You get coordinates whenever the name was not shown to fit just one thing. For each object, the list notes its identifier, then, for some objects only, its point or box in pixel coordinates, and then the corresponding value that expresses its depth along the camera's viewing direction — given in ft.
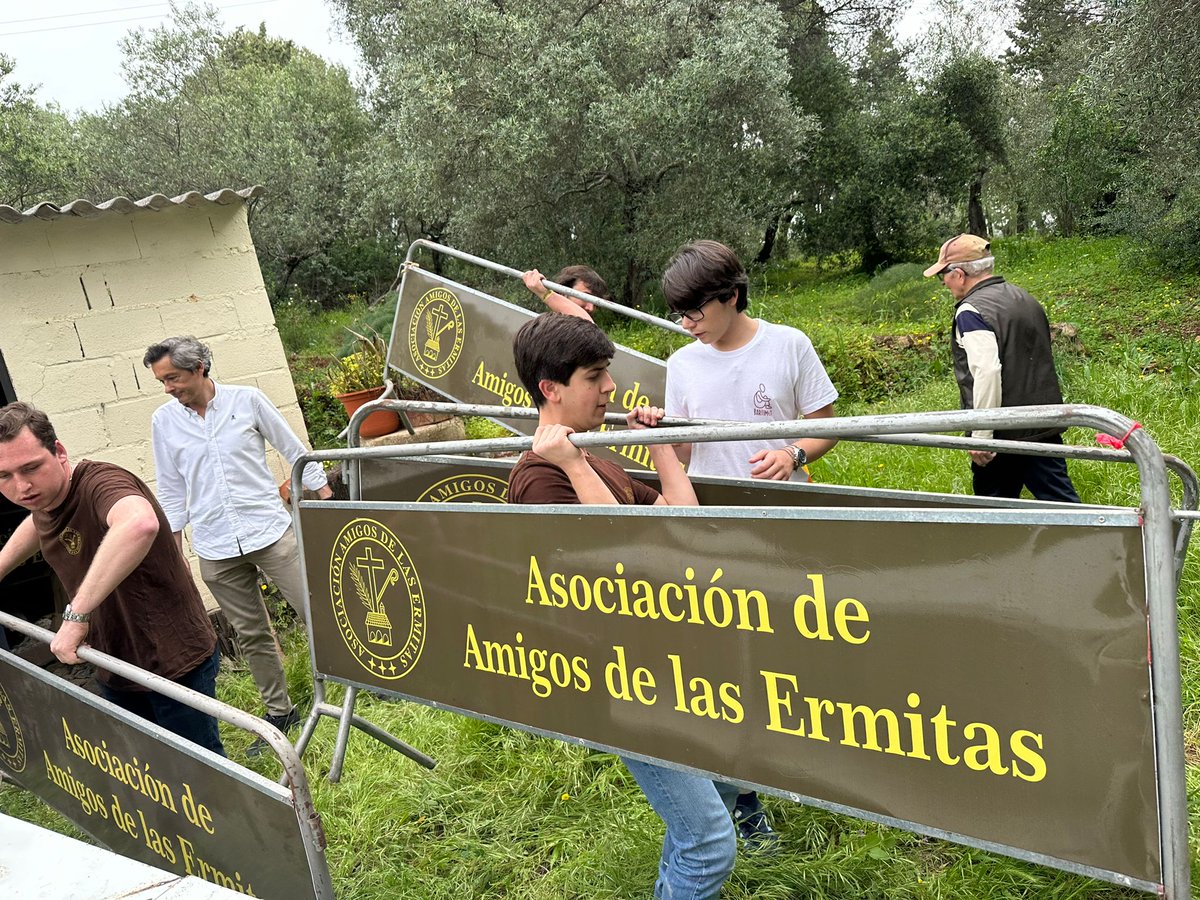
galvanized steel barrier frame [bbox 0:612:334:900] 6.30
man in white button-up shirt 14.69
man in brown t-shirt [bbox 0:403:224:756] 9.62
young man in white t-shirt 8.82
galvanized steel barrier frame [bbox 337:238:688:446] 13.78
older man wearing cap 12.22
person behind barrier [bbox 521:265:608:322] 14.65
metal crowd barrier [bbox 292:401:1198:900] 4.28
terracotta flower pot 20.99
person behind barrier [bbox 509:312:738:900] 6.83
